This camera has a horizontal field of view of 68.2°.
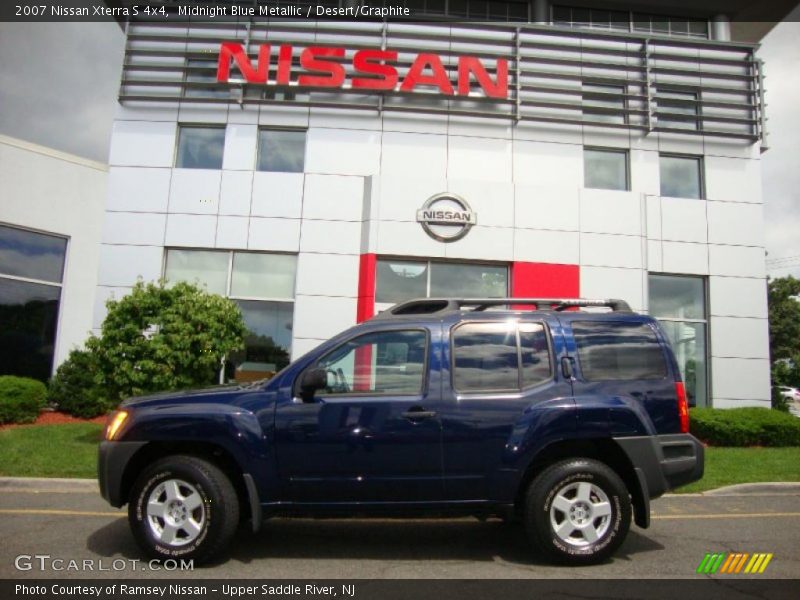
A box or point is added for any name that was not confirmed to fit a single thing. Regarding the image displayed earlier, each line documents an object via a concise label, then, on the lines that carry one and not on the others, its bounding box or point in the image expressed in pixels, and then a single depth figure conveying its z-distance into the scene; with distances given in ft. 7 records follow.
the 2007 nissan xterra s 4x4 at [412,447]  14.43
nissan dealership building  44.29
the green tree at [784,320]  77.77
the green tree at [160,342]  32.01
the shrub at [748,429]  37.04
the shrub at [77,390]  40.16
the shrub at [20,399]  36.81
